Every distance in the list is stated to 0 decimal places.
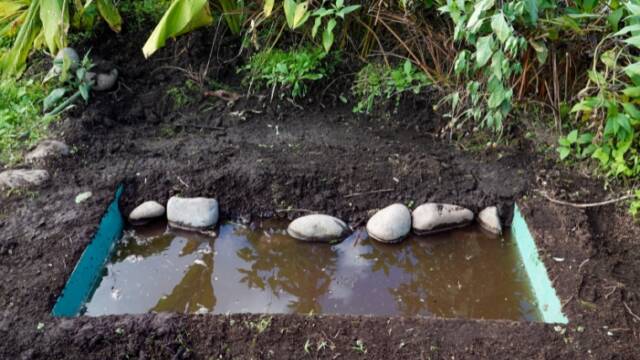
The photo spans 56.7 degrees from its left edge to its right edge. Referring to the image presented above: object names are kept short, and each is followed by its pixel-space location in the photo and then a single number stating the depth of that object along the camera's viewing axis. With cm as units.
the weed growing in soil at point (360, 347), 233
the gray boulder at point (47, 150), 347
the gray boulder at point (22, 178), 326
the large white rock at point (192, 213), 322
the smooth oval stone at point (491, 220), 318
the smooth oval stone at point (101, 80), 406
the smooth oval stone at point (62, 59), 398
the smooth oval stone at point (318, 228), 313
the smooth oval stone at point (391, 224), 311
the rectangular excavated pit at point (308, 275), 280
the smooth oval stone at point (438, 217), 316
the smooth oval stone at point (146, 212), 325
